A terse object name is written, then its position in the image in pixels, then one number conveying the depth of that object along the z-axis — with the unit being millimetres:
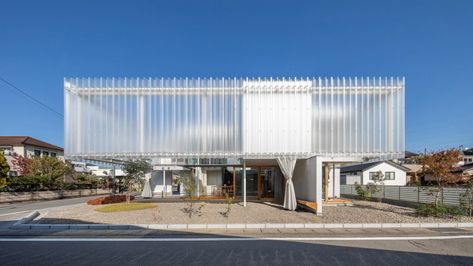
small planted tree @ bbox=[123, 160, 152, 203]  17203
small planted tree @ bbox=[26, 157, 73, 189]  29234
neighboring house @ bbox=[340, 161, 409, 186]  33875
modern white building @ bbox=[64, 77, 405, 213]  15500
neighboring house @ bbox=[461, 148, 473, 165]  52803
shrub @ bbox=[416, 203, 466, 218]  12109
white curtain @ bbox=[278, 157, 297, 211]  13680
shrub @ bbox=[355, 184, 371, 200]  19828
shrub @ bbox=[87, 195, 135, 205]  16875
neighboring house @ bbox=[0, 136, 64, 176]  38166
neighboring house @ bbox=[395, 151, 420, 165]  46606
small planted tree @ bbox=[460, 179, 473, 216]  12508
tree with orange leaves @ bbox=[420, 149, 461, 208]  12516
